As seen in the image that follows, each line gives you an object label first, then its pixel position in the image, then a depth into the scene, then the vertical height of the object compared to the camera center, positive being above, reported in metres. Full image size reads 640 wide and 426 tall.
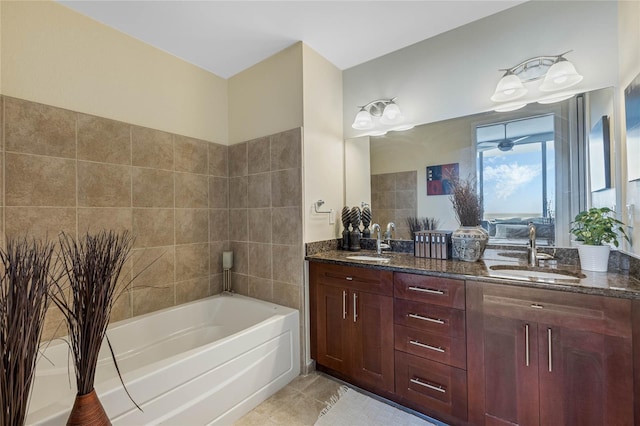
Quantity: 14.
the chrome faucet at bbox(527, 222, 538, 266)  1.65 -0.25
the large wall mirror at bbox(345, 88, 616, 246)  1.64 +0.35
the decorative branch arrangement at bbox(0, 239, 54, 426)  0.75 -0.31
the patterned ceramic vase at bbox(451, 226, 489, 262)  1.77 -0.20
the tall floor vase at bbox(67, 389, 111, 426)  0.94 -0.70
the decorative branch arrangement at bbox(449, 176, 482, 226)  1.90 +0.07
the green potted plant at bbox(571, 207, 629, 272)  1.41 -0.14
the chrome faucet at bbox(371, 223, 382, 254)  2.24 -0.24
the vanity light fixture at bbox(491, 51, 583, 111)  1.64 +0.85
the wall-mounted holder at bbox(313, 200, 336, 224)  2.23 +0.03
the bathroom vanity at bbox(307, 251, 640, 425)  1.13 -0.68
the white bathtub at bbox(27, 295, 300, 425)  1.24 -0.90
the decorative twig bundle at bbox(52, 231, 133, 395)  0.91 -0.30
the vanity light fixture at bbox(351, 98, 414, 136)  2.31 +0.86
